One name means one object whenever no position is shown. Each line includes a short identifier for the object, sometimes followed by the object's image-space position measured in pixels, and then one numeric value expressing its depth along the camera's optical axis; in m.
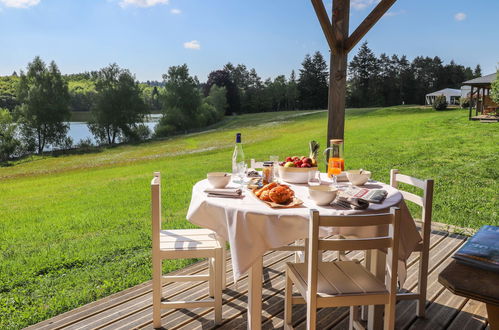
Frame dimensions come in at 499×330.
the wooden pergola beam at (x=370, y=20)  2.95
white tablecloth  1.66
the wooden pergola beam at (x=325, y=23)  2.96
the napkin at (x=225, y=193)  1.96
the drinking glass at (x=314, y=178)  2.29
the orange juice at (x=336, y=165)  2.33
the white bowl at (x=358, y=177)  2.19
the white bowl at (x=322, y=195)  1.77
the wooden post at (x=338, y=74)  3.13
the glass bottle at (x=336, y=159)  2.34
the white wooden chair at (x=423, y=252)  2.12
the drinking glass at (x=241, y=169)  2.37
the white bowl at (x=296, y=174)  2.27
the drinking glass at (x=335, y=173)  2.18
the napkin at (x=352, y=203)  1.72
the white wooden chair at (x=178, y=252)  2.02
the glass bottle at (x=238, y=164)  2.38
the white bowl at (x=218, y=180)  2.12
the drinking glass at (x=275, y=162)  2.44
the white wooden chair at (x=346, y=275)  1.44
